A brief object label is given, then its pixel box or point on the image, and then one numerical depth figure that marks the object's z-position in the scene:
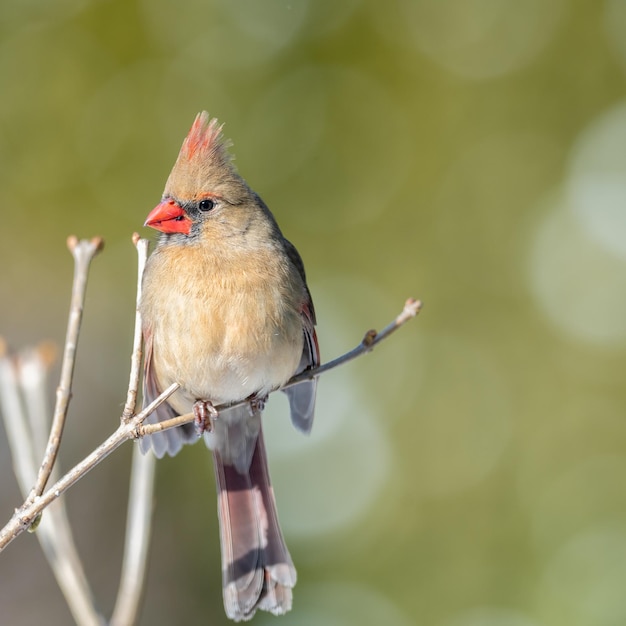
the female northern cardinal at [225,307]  4.73
